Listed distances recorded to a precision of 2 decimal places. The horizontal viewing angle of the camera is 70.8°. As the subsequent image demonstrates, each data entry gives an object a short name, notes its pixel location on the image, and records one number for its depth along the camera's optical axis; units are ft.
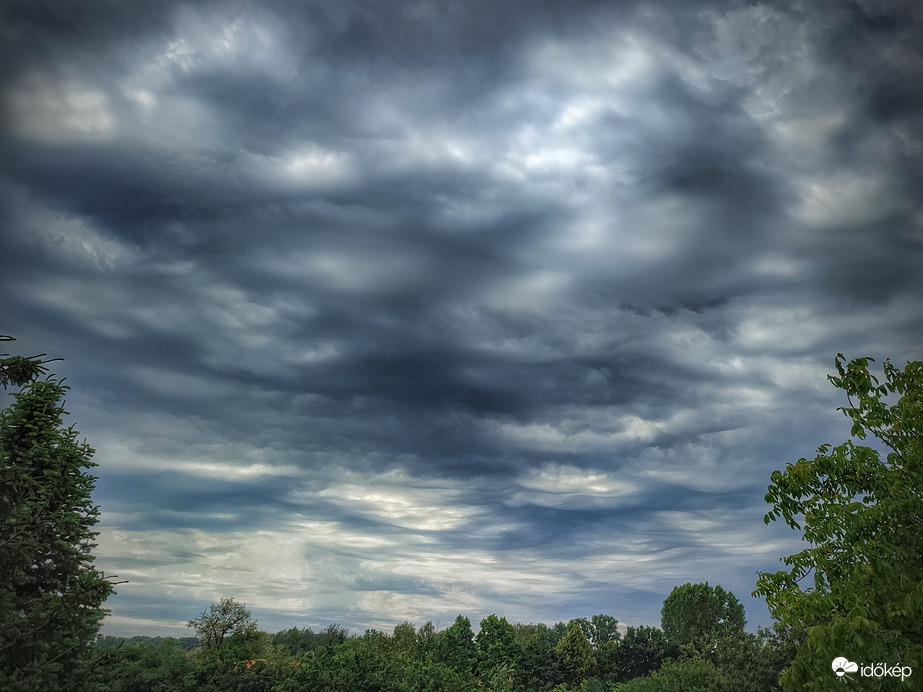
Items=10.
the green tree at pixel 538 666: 330.75
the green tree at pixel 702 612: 377.71
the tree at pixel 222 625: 297.12
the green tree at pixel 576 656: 343.67
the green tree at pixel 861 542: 40.34
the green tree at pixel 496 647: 305.53
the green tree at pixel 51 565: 69.97
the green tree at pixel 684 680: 184.65
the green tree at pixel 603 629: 398.99
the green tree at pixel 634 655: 348.38
